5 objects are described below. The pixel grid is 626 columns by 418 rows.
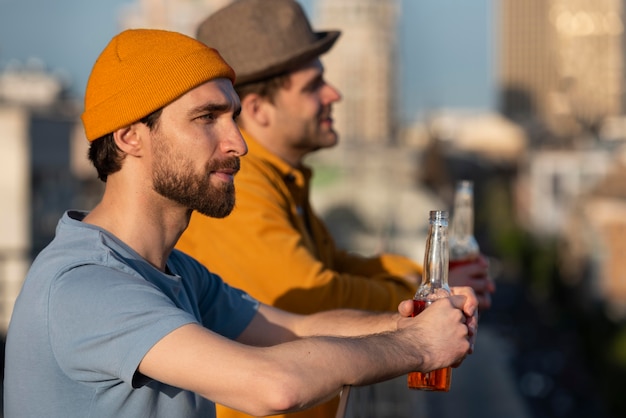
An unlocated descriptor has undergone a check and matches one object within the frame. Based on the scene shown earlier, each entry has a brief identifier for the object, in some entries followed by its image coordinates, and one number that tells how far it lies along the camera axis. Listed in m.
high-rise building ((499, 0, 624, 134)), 163.50
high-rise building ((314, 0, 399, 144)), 109.25
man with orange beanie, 2.02
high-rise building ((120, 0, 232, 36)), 88.12
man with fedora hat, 3.14
